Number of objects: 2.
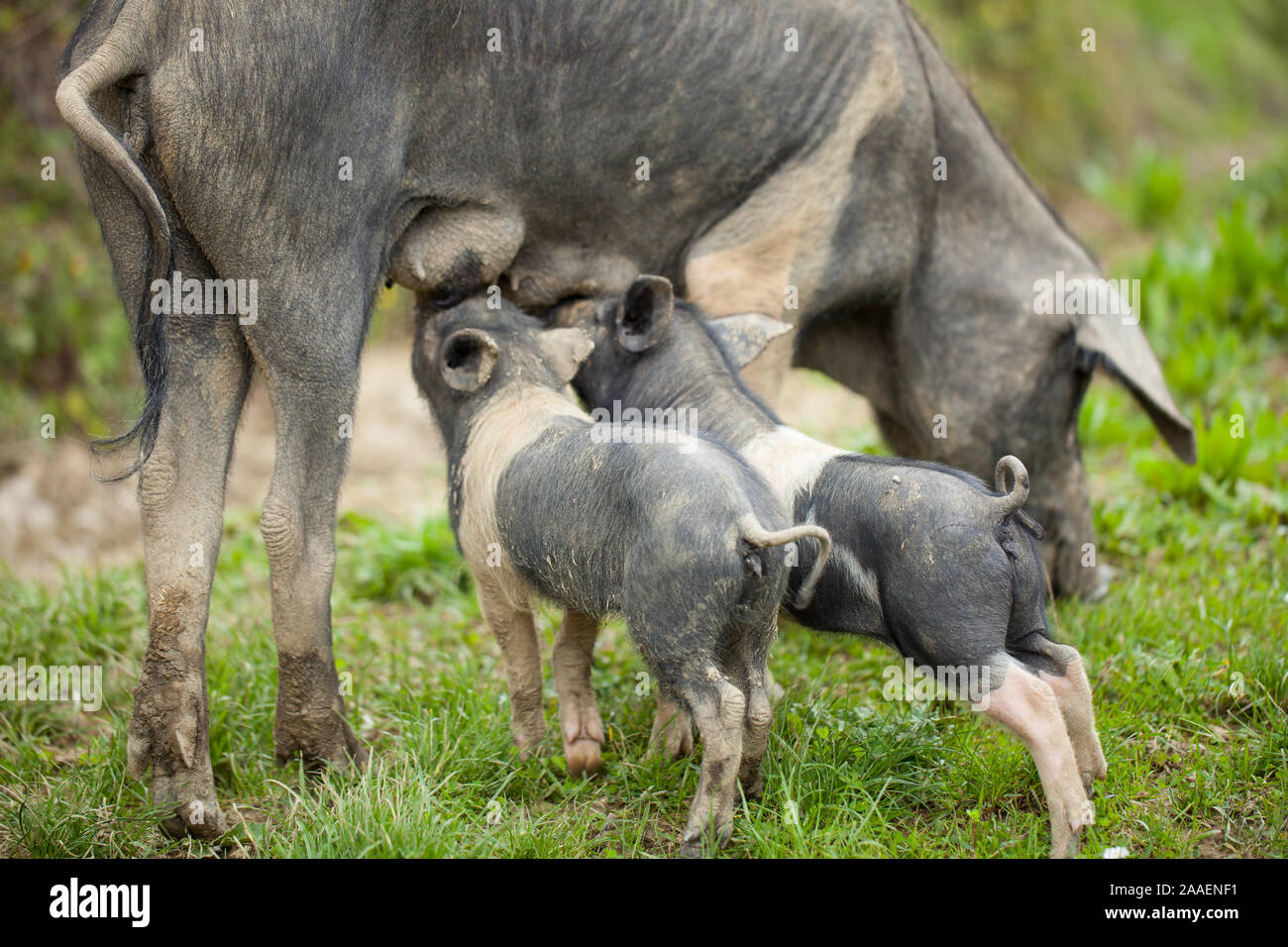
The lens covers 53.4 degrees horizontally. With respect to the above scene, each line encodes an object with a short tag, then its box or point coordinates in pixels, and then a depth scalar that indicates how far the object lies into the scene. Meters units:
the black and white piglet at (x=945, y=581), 3.44
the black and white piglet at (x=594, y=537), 3.38
